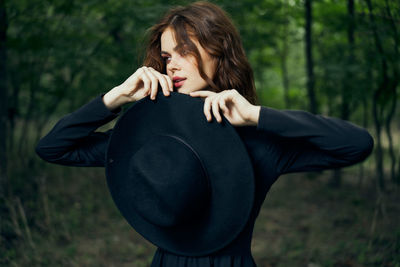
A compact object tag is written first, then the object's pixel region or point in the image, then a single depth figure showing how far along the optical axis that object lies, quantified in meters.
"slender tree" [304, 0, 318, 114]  6.40
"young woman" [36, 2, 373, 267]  1.26
